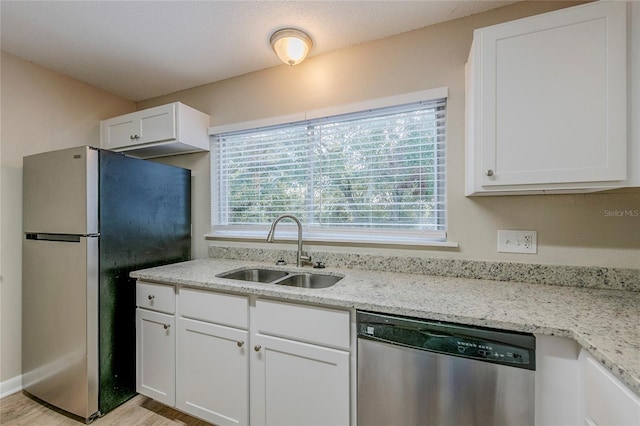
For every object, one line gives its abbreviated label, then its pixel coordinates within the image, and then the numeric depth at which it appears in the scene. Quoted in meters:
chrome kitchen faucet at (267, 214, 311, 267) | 1.85
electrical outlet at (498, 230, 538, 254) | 1.44
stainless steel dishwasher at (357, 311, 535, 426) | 0.91
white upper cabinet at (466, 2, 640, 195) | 1.06
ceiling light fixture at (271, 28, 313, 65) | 1.67
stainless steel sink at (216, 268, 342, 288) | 1.72
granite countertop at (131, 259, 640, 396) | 0.79
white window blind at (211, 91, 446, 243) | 1.68
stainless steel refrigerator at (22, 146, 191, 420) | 1.58
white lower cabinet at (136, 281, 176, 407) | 1.62
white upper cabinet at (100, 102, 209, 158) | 2.08
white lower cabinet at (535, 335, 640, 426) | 0.82
